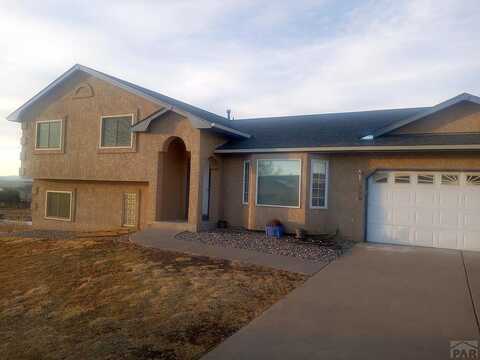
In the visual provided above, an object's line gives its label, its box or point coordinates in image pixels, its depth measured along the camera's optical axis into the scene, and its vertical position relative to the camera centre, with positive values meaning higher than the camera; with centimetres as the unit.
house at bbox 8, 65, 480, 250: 1171 +94
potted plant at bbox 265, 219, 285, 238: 1259 -116
